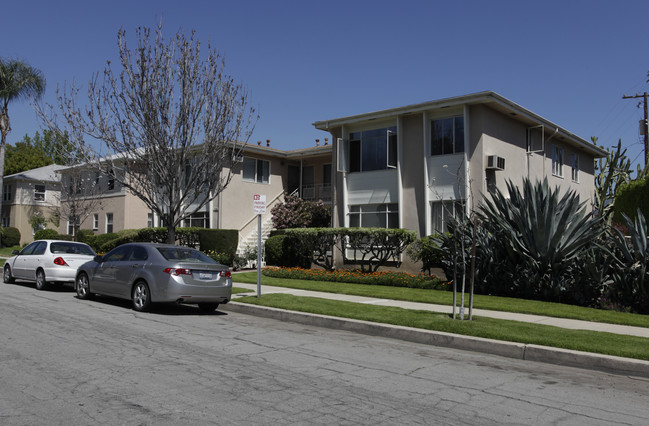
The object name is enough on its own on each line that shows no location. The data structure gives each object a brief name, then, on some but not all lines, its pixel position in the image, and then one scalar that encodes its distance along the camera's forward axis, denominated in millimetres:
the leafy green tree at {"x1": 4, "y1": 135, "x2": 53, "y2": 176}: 57688
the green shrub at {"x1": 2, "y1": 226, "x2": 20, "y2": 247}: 41875
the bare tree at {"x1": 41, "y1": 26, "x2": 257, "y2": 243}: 16328
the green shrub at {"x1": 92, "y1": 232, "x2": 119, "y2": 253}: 30322
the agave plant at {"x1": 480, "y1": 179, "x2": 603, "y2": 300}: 13656
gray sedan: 11445
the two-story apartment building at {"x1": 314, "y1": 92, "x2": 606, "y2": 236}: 19788
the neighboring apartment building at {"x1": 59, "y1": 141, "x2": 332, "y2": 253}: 28047
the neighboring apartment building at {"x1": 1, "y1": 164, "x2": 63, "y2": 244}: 44656
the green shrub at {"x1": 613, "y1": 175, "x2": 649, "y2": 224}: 20062
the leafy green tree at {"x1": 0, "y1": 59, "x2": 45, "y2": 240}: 38125
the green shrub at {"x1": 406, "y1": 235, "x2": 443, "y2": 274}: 18125
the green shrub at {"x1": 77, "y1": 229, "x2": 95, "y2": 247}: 31250
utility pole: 34938
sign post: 13602
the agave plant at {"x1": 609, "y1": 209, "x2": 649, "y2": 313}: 12141
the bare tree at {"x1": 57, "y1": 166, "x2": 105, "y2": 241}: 34625
